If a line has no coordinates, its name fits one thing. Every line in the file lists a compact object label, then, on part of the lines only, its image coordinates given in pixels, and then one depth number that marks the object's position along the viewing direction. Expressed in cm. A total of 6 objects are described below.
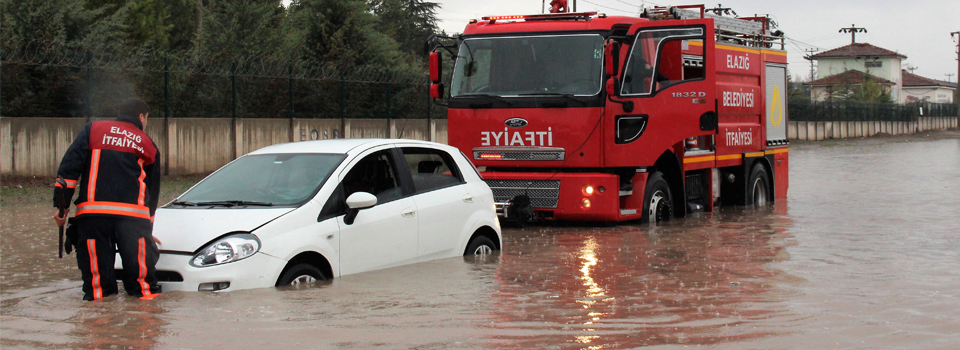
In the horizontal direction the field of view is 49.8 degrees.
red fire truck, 1290
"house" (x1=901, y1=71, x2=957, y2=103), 11856
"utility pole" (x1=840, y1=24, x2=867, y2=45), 9953
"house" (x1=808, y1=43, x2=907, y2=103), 10488
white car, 694
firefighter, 690
